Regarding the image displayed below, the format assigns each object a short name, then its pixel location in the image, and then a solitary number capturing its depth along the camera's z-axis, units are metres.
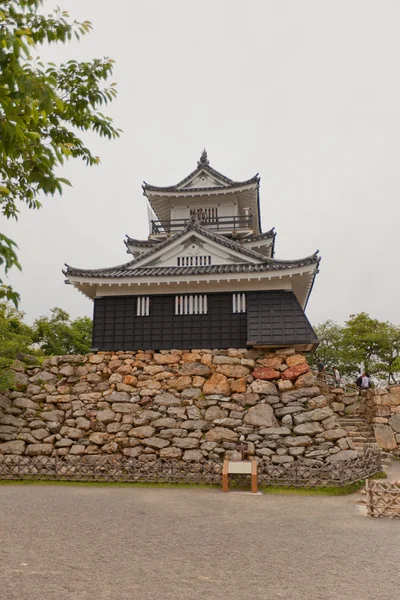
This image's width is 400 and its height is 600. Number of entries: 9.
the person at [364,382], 22.06
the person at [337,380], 23.22
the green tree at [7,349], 15.05
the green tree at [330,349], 36.06
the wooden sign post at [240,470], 11.91
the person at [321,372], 22.60
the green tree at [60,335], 31.11
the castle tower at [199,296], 15.75
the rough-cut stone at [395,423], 19.15
